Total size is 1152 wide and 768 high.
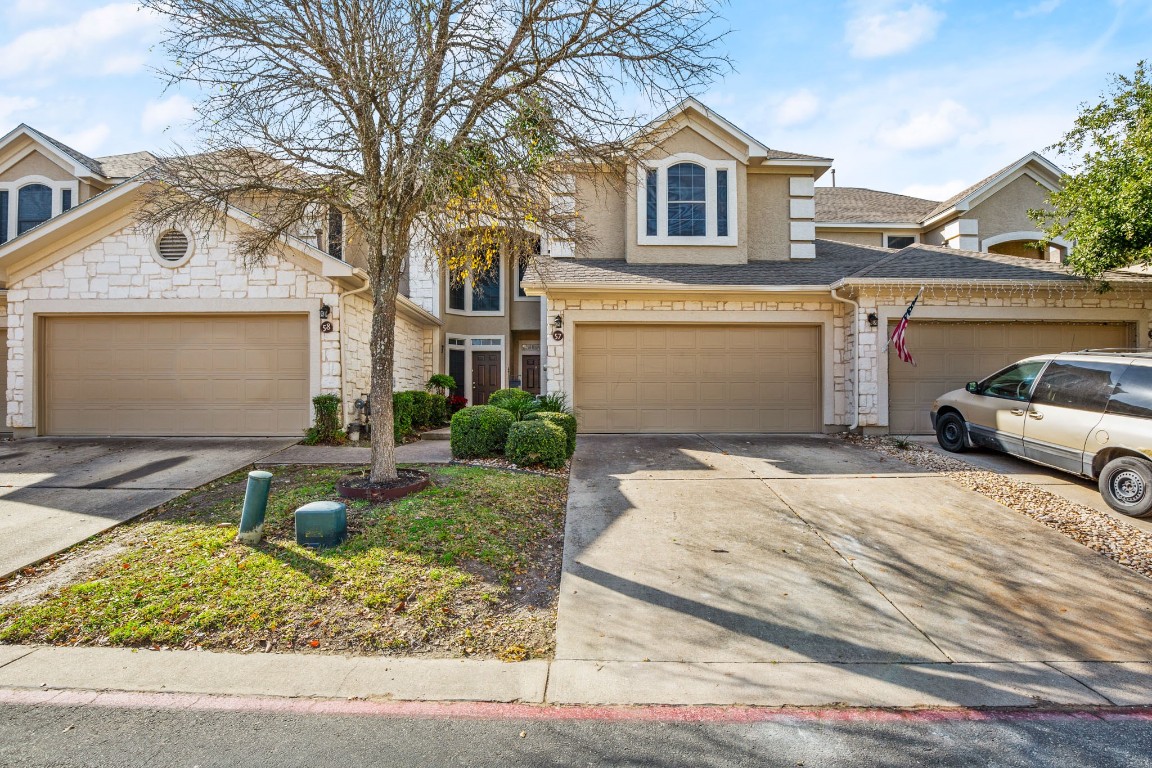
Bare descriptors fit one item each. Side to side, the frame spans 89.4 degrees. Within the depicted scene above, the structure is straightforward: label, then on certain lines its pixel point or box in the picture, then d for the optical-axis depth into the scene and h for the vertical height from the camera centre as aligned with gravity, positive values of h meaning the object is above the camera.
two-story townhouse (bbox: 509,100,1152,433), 11.12 +1.32
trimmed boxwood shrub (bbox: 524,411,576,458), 9.12 -0.67
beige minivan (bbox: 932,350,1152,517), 6.41 -0.51
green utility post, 5.33 -1.22
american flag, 10.27 +0.69
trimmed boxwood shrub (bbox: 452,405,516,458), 8.82 -0.83
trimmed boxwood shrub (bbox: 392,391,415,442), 10.84 -0.66
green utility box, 5.22 -1.31
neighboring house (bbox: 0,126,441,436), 10.73 +0.90
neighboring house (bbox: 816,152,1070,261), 15.71 +4.48
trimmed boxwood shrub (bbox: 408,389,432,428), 12.52 -0.65
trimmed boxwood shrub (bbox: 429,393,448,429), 13.88 -0.76
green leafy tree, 8.63 +2.95
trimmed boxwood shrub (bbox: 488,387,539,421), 10.17 -0.41
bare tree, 6.36 +3.09
